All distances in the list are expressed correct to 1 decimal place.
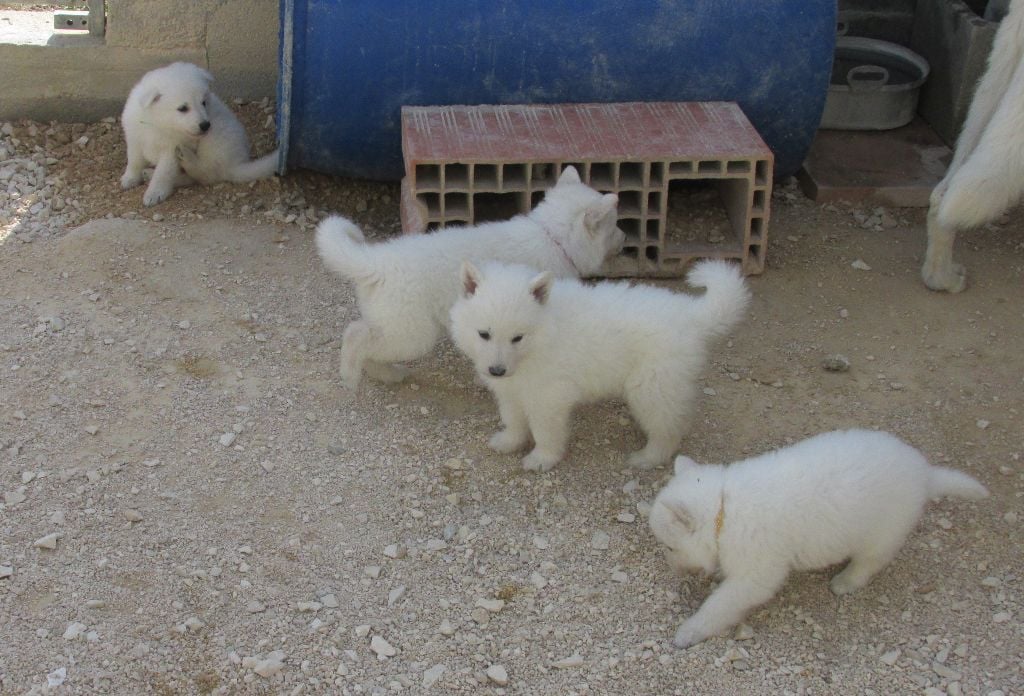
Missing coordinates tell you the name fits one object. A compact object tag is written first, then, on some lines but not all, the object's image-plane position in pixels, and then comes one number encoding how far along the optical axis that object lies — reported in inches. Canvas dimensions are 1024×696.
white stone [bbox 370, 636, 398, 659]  135.5
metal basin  273.3
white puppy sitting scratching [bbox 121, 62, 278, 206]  241.0
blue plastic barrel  217.0
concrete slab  249.6
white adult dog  195.2
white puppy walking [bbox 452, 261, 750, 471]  153.0
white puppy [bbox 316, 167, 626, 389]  170.1
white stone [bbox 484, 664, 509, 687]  132.4
